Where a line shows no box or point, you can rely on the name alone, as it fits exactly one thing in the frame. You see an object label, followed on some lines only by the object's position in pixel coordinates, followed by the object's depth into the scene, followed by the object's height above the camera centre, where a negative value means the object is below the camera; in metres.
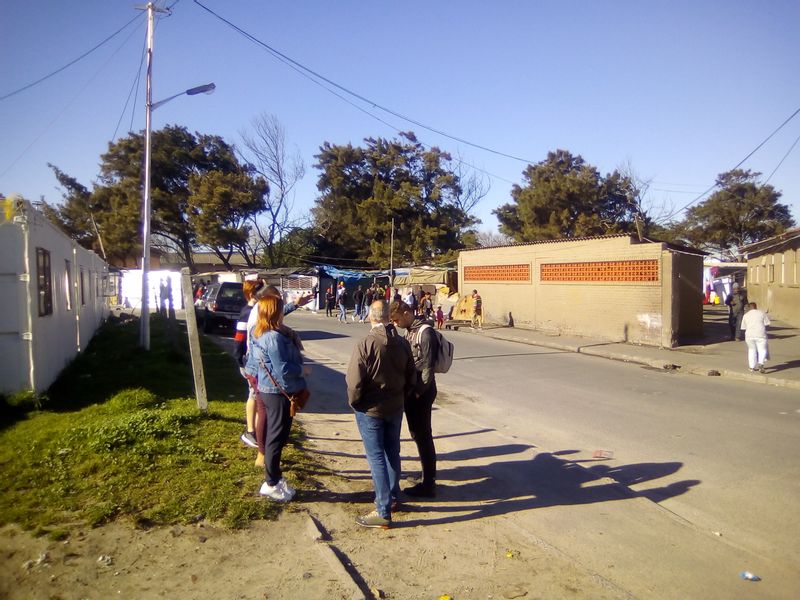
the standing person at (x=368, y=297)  28.72 -0.72
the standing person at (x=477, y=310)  23.86 -1.16
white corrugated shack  7.48 -0.15
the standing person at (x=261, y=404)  5.02 -0.98
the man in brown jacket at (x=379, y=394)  4.55 -0.83
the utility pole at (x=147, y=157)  15.03 +3.27
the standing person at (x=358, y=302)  30.70 -0.97
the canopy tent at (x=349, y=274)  39.41 +0.52
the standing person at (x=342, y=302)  29.53 -0.91
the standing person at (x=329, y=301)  34.25 -1.00
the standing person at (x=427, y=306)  25.40 -1.03
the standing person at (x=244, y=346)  6.11 -0.64
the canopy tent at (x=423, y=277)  33.62 +0.26
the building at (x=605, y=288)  17.72 -0.33
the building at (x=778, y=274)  22.20 +0.00
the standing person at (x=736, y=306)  17.88 -0.92
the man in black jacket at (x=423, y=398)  5.28 -1.01
